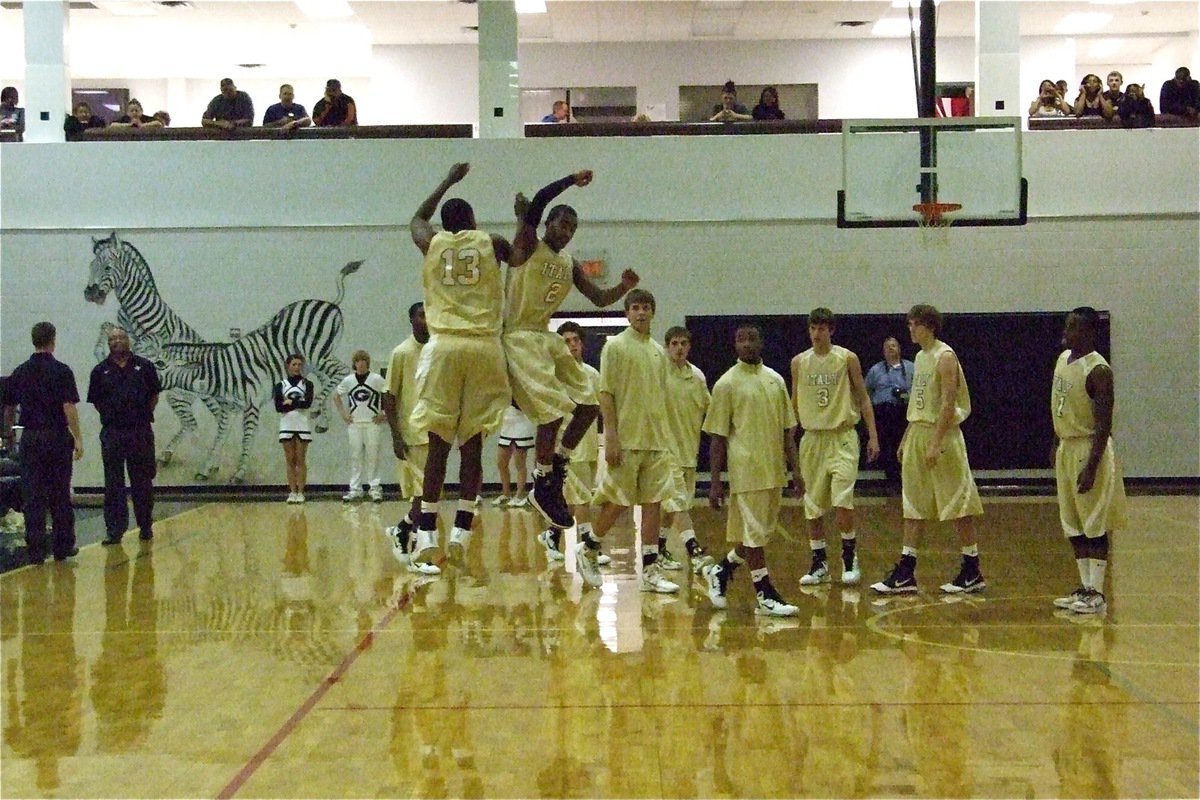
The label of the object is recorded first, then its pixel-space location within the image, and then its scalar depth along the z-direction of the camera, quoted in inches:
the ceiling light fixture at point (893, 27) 845.2
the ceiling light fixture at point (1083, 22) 840.9
